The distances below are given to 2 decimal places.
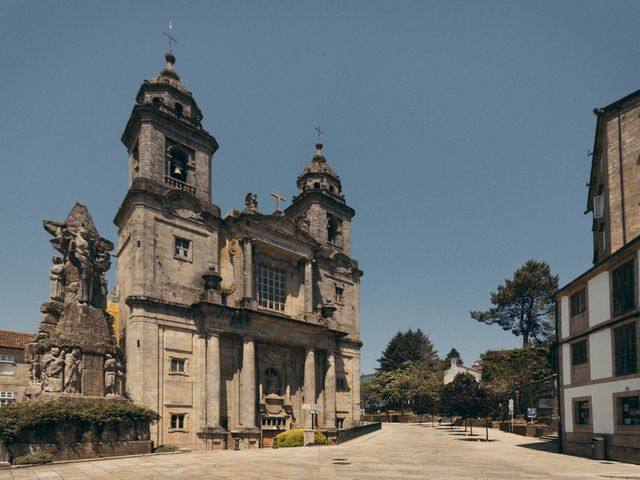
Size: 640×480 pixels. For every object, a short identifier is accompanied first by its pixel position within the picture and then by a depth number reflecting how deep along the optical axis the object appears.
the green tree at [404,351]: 88.94
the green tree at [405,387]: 69.66
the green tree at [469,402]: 38.44
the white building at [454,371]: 93.81
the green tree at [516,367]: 57.62
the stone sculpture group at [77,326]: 26.25
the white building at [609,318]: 22.20
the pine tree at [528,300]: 75.62
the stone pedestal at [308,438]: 32.97
